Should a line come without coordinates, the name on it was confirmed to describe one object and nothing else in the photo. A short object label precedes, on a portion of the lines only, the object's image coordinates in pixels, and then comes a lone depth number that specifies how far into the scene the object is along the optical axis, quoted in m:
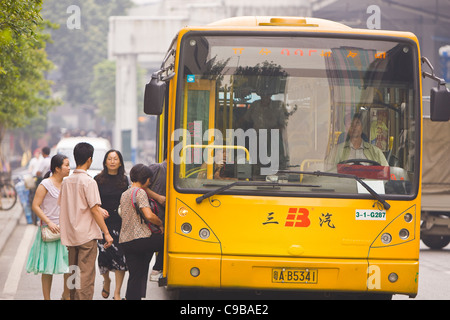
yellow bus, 15.50
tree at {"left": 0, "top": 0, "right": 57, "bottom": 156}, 19.49
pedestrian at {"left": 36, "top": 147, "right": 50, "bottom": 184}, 37.59
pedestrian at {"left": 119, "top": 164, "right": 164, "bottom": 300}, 16.45
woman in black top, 18.42
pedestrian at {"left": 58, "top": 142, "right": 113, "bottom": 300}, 16.00
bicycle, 47.76
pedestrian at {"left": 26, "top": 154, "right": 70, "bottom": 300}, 17.31
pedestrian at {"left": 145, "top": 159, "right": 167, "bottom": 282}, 17.53
